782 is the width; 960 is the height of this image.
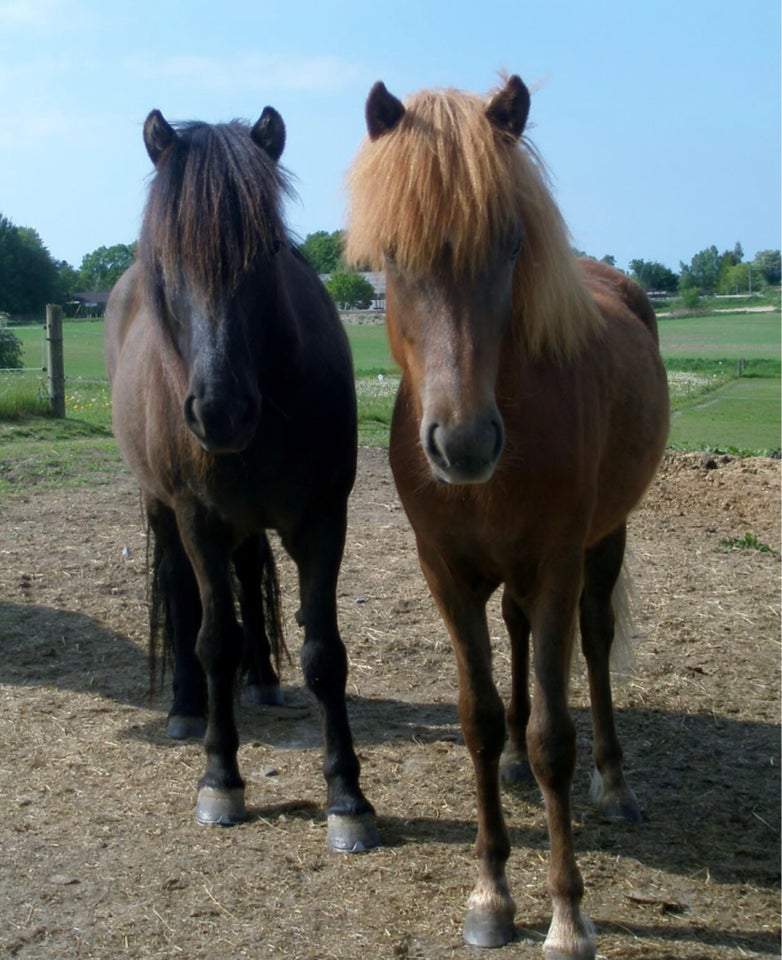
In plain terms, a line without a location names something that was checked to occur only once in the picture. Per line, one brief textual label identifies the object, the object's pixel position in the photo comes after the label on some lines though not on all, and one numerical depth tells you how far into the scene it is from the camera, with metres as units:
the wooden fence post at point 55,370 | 13.93
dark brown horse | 3.33
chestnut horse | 2.64
